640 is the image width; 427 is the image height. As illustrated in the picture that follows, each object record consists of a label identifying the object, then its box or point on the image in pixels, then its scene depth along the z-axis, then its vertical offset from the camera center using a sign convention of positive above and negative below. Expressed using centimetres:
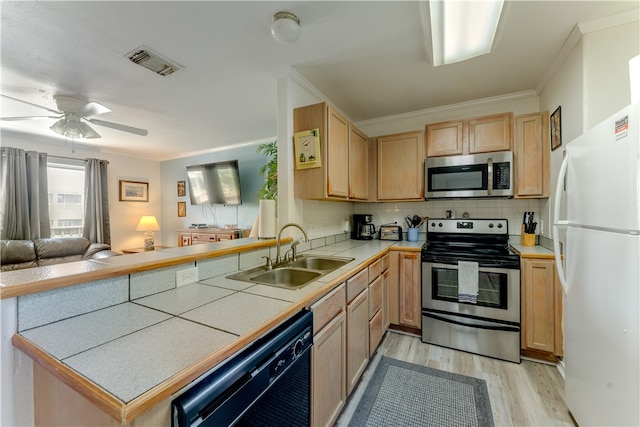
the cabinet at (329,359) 123 -81
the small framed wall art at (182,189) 539 +44
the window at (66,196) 413 +25
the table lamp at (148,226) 500 -32
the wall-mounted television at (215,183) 448 +48
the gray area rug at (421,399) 154 -129
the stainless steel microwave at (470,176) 243 +31
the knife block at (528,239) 245 -33
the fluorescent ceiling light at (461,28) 142 +114
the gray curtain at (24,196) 349 +23
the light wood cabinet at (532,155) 232 +47
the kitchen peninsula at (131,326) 58 -39
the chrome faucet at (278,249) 178 -30
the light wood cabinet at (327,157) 210 +45
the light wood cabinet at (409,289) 249 -82
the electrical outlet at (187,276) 127 -34
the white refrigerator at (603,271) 99 -31
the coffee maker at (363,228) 319 -26
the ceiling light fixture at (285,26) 151 +109
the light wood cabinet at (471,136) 245 +72
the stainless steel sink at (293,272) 156 -43
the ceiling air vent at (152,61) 189 +118
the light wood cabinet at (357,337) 163 -91
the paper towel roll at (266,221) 198 -10
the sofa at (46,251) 309 -54
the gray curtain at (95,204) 437 +11
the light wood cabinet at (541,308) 201 -84
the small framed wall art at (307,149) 210 +50
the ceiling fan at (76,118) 254 +100
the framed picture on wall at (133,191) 495 +39
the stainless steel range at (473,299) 212 -83
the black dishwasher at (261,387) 64 -54
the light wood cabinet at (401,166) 284 +47
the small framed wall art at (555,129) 206 +63
